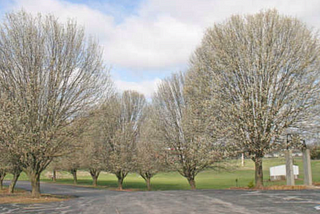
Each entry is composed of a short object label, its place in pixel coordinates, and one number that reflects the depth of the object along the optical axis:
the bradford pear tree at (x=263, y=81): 20.69
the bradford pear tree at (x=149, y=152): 31.50
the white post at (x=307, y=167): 20.80
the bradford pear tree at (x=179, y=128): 25.88
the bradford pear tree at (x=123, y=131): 39.50
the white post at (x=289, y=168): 20.97
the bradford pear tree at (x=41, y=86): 20.39
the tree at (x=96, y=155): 41.28
